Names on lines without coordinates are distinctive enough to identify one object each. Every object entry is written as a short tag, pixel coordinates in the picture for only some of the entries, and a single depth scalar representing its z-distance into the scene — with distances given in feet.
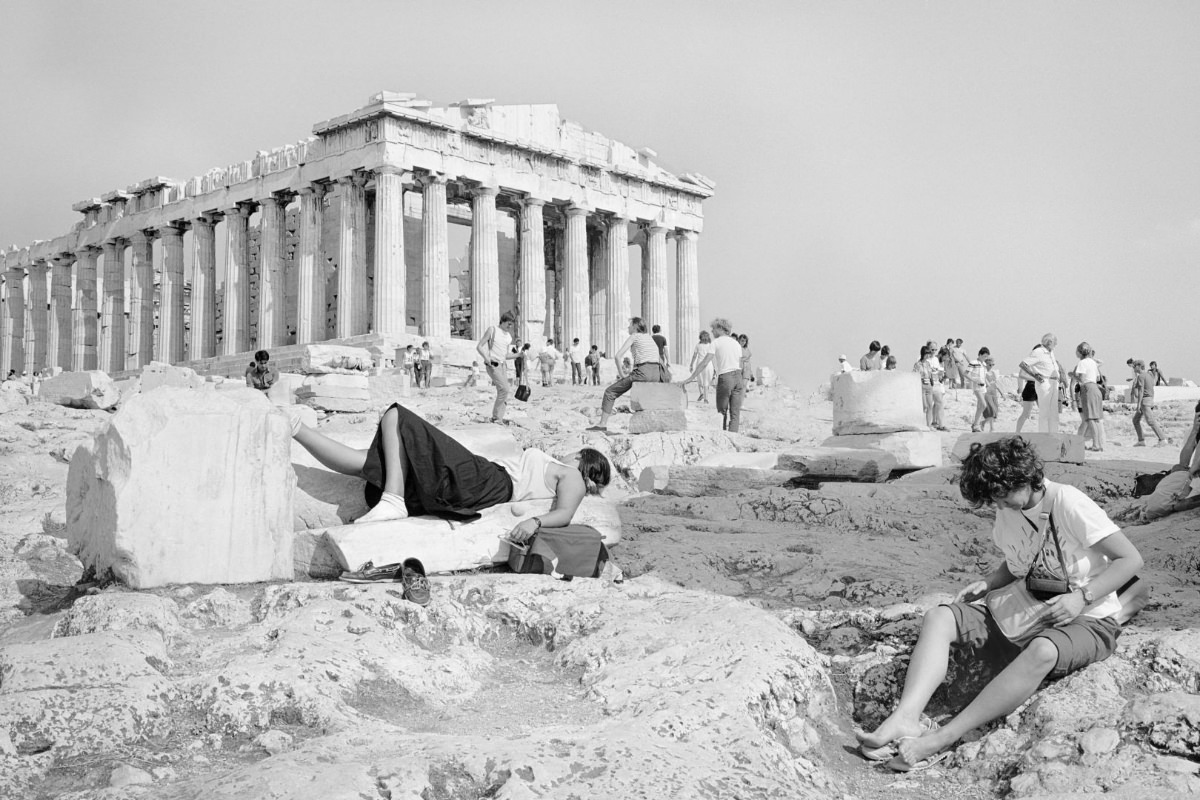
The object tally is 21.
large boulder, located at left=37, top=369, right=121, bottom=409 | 62.77
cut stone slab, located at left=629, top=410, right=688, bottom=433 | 45.85
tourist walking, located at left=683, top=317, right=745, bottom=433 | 48.24
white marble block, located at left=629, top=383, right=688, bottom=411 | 47.75
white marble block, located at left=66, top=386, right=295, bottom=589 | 18.78
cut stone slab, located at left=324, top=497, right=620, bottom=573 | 19.30
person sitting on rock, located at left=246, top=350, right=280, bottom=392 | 51.88
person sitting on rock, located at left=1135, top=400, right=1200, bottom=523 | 24.82
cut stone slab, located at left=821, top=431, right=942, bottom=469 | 41.45
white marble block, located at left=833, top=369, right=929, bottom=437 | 44.11
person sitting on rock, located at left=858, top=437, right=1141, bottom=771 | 13.39
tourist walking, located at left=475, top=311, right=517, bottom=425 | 48.98
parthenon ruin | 108.58
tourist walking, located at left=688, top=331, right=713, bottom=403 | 63.13
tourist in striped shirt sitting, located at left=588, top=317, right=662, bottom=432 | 48.34
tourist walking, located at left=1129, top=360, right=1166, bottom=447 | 54.80
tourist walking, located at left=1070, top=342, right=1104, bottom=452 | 47.98
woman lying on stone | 20.53
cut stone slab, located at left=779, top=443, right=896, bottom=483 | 37.22
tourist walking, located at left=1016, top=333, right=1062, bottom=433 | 47.21
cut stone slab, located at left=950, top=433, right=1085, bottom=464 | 38.73
